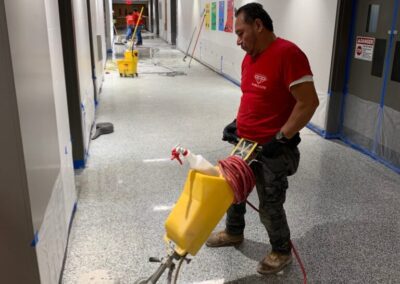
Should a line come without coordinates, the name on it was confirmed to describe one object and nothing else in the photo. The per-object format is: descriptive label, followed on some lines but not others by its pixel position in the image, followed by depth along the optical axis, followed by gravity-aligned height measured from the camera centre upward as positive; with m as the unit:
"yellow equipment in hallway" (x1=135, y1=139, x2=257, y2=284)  1.64 -0.79
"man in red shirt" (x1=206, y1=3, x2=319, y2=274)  1.80 -0.43
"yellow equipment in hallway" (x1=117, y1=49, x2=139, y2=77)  8.80 -1.06
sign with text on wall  4.04 -0.32
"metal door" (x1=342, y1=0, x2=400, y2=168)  3.72 -0.65
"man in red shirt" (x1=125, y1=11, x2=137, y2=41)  14.73 -0.30
